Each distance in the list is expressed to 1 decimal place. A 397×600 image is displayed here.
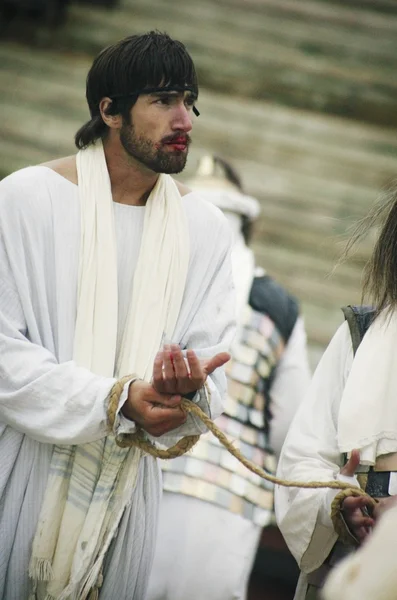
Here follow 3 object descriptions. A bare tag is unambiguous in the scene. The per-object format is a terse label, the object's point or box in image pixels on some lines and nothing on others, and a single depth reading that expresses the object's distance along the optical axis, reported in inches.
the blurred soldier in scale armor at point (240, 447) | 353.7
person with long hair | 267.7
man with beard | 254.2
